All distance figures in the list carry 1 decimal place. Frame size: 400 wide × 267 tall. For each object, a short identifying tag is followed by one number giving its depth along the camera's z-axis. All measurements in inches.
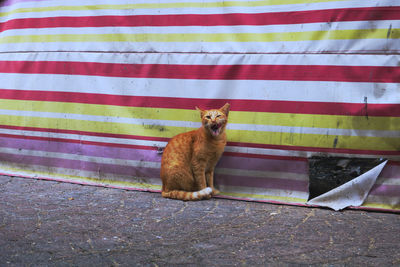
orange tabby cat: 135.9
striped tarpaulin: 126.8
